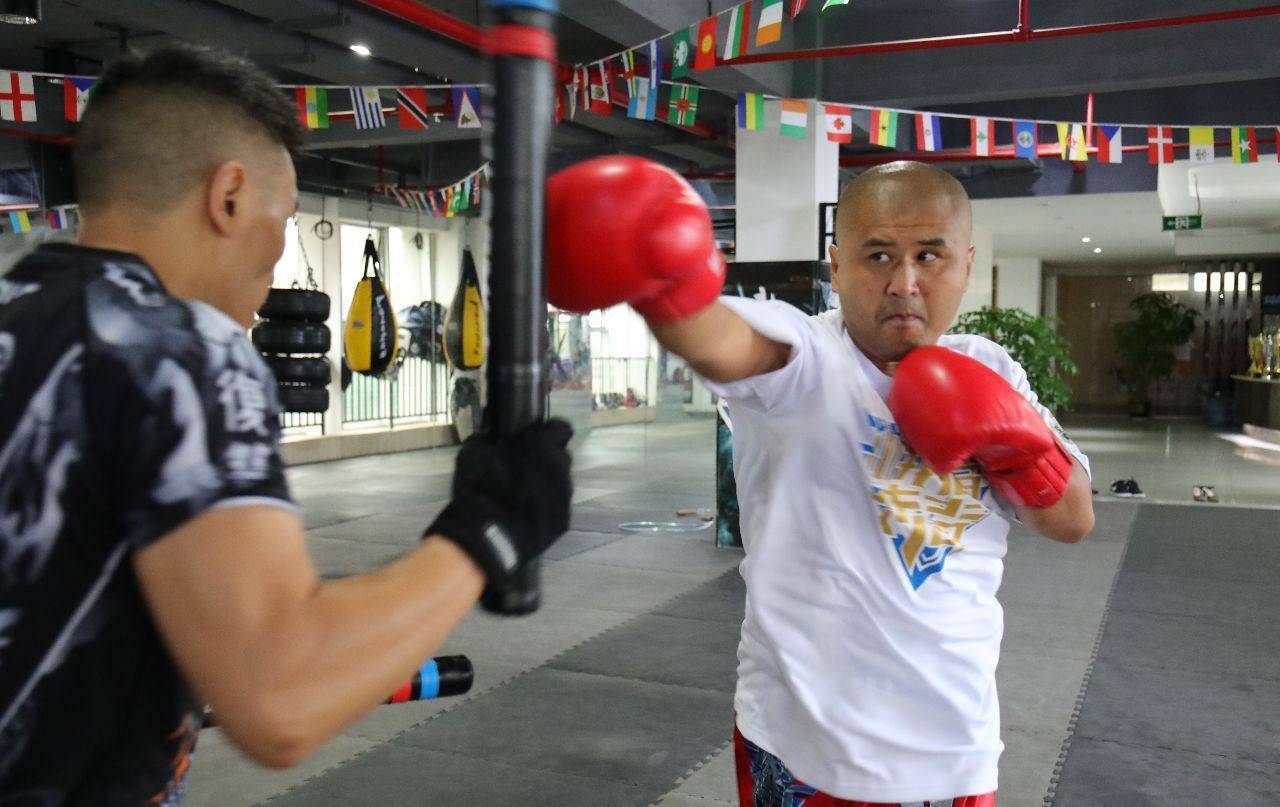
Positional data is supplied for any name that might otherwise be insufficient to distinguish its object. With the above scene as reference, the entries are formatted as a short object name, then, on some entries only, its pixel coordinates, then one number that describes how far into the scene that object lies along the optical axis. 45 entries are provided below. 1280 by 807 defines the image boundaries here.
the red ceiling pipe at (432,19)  4.74
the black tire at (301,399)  7.71
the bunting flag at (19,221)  7.44
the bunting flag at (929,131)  6.32
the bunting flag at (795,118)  5.94
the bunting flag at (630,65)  5.29
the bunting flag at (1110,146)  6.51
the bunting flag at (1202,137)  6.40
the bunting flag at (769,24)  4.46
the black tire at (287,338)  7.58
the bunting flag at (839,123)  6.29
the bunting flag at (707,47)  4.79
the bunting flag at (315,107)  6.01
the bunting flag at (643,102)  5.67
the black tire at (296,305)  7.64
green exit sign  11.52
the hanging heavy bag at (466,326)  10.40
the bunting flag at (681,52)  4.92
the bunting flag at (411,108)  6.30
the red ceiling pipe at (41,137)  6.83
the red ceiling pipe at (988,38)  4.50
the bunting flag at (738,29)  4.65
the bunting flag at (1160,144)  6.59
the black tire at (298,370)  7.75
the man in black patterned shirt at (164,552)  0.79
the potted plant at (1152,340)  18.14
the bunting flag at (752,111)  5.95
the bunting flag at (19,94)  5.45
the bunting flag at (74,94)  5.82
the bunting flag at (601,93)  5.50
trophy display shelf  13.77
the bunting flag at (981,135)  6.54
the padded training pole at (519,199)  0.81
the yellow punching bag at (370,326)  9.38
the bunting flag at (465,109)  6.10
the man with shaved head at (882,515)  1.43
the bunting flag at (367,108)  6.12
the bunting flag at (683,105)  6.26
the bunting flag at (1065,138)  6.39
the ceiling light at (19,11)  3.46
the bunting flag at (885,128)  6.38
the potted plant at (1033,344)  7.25
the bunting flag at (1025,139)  6.80
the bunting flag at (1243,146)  6.47
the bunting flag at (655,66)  5.26
